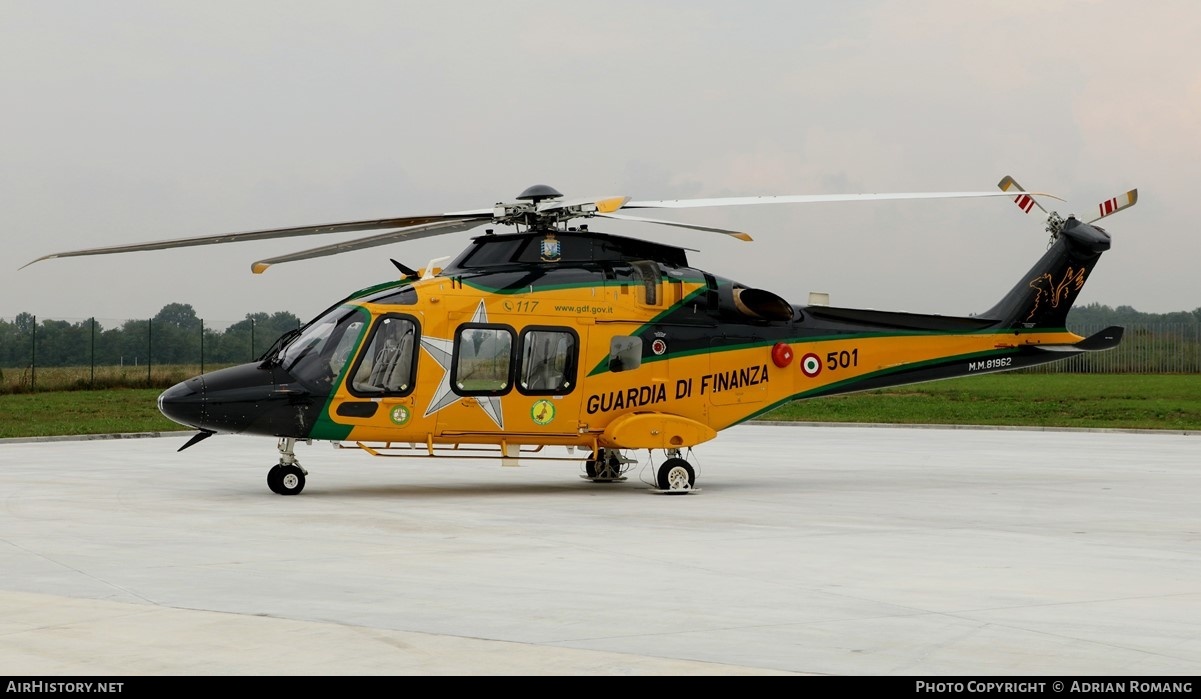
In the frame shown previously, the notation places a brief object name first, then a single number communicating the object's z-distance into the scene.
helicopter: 15.48
